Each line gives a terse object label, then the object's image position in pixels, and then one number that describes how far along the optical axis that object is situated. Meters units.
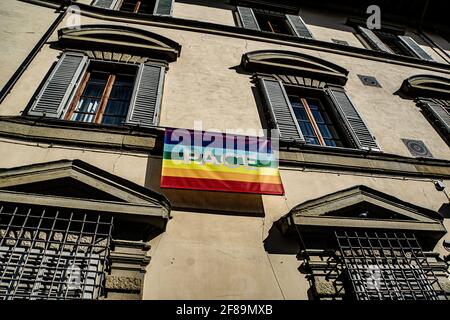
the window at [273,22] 8.59
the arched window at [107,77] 4.93
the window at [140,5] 7.88
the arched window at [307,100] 5.51
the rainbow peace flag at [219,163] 4.05
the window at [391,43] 9.05
